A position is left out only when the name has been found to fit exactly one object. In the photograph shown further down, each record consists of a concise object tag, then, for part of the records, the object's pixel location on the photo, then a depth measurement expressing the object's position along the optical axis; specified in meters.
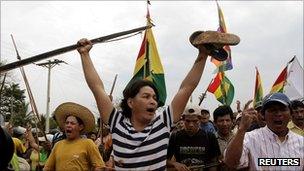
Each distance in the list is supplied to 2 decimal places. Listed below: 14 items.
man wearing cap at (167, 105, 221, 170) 2.86
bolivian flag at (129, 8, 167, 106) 4.69
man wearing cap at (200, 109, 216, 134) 4.06
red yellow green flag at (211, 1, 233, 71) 6.06
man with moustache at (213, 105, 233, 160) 3.22
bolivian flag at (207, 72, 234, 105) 5.86
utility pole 16.18
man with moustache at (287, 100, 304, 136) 3.48
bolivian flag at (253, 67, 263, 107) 5.38
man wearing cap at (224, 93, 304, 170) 1.88
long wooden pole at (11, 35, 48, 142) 4.01
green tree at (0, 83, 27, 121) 27.66
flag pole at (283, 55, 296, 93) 5.23
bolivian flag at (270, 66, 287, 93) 5.22
